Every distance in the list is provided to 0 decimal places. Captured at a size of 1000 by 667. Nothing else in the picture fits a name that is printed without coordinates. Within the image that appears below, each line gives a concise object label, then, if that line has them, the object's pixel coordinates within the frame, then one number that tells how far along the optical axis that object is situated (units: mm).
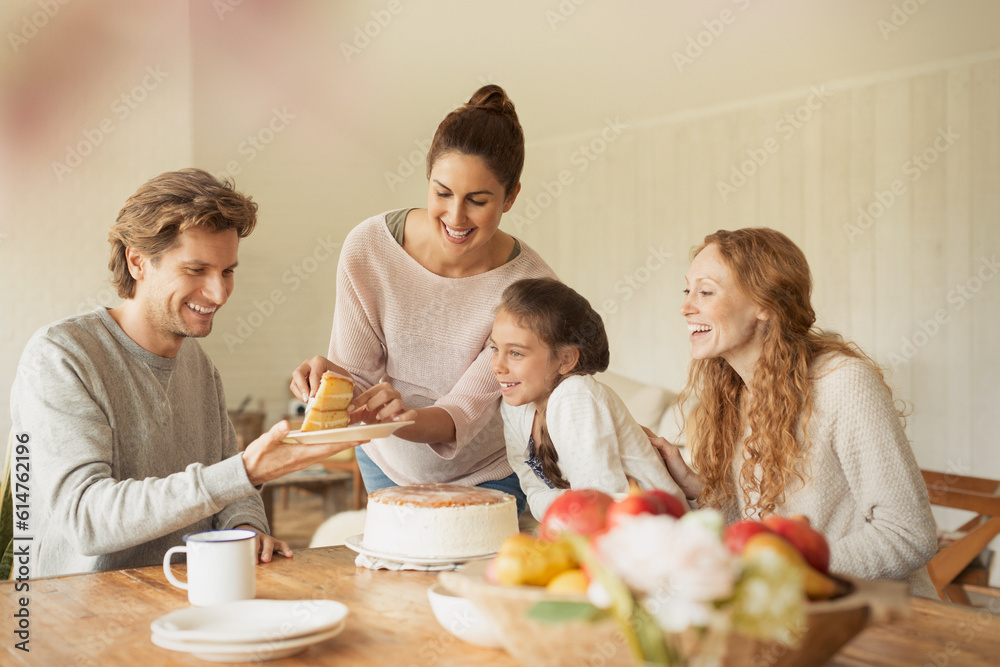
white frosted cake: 1558
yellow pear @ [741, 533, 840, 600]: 750
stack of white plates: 1102
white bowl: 1131
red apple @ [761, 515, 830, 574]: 865
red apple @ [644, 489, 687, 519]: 948
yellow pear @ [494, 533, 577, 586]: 869
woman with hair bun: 2191
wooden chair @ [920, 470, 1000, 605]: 3889
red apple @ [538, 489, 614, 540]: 917
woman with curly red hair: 1663
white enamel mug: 1340
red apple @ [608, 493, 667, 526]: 859
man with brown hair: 1580
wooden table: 1126
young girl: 2043
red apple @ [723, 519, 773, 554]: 805
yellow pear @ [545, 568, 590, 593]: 819
